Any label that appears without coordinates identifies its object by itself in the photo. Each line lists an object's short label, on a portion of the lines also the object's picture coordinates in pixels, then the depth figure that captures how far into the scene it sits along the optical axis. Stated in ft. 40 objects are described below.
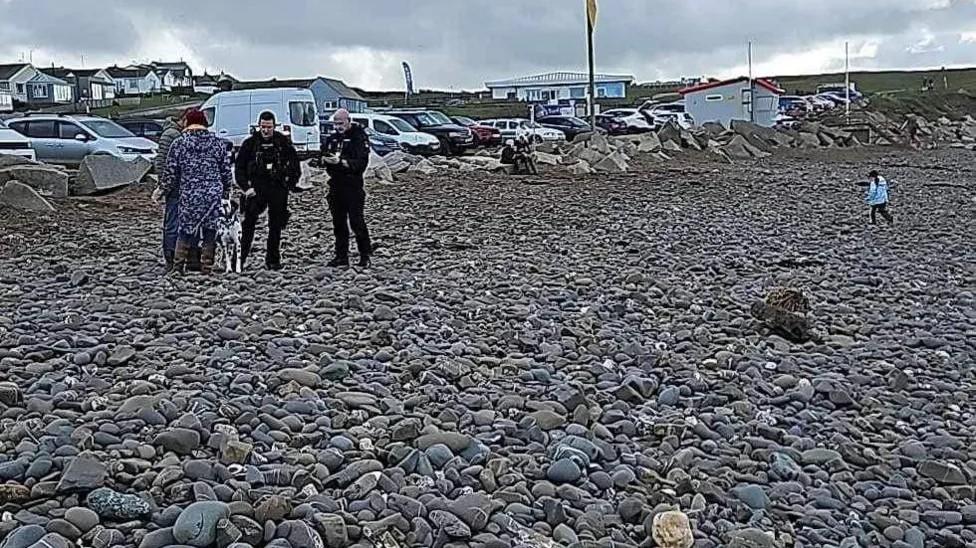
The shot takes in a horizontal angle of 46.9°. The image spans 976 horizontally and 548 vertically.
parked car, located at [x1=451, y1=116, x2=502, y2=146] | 124.16
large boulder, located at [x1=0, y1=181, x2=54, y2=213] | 53.21
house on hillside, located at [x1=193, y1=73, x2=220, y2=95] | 302.25
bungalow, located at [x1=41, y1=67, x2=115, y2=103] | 336.08
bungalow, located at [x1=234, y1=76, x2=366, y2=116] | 214.90
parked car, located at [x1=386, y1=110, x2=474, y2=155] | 117.50
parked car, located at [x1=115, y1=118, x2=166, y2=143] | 98.43
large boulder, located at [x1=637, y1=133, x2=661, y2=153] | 114.52
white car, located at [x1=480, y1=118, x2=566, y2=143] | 128.90
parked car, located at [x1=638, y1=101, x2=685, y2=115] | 184.69
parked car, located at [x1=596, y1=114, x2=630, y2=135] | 159.43
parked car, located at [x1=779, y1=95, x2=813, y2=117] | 203.51
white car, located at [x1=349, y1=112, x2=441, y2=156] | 108.99
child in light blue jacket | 57.31
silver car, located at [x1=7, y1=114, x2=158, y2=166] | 78.54
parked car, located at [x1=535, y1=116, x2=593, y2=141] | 148.46
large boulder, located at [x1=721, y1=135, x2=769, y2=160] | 121.90
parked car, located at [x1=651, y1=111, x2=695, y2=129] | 165.27
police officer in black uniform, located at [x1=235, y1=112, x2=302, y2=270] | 34.06
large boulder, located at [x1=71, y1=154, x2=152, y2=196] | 62.90
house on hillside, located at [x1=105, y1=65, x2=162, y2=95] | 387.55
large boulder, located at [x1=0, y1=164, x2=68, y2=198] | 59.25
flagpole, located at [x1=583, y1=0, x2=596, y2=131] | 127.27
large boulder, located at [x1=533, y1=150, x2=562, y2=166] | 93.72
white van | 95.96
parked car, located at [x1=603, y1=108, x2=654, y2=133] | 159.53
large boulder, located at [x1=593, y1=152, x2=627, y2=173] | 92.48
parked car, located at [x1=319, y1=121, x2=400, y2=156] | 103.90
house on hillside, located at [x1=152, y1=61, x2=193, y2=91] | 391.96
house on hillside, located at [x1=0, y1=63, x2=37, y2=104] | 311.27
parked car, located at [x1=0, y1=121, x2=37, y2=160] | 74.23
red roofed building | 173.58
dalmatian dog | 33.42
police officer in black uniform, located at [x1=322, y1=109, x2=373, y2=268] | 34.37
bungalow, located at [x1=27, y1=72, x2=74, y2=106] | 324.60
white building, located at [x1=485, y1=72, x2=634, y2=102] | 322.14
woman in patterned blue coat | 32.27
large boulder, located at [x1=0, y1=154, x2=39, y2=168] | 65.41
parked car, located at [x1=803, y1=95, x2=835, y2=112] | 214.48
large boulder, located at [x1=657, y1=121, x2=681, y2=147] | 123.95
